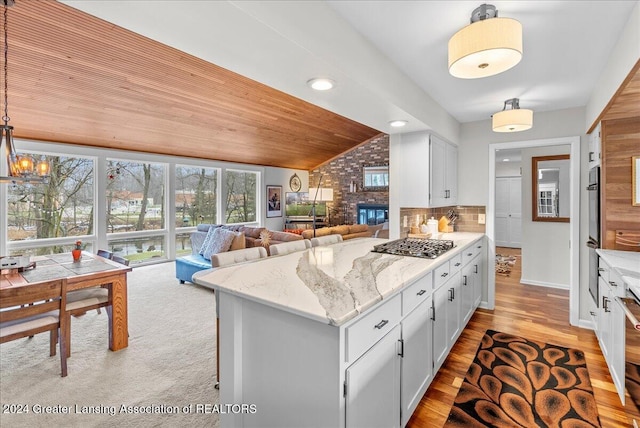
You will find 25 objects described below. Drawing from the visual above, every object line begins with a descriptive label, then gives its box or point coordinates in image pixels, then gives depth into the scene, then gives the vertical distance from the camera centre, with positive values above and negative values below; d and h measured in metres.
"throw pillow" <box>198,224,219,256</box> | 5.17 -0.55
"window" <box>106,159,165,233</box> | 6.11 +0.30
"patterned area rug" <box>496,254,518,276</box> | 5.88 -1.15
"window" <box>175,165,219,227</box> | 7.16 +0.37
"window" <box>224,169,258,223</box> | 8.24 +0.40
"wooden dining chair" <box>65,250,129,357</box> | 2.69 -0.84
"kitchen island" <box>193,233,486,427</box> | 1.26 -0.63
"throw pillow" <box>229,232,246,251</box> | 4.68 -0.49
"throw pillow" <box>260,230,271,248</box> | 4.97 -0.46
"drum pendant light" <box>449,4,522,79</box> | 1.50 +0.84
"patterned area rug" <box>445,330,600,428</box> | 1.98 -1.34
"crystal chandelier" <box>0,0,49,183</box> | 2.35 +0.39
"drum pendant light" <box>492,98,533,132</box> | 2.81 +0.85
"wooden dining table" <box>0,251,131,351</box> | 2.58 -0.58
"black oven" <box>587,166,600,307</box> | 2.88 -0.16
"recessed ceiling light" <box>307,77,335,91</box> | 1.97 +0.85
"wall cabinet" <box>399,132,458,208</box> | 3.47 +0.47
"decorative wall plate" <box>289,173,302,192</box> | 9.72 +0.89
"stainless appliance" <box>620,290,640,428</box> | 1.63 -0.85
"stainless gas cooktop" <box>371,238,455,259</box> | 2.39 -0.33
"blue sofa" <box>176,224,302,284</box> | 4.70 -0.80
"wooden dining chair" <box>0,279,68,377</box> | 2.09 -0.76
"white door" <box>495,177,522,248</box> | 8.47 -0.01
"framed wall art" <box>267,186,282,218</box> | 9.02 +0.28
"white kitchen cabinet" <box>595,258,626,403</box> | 1.97 -0.83
